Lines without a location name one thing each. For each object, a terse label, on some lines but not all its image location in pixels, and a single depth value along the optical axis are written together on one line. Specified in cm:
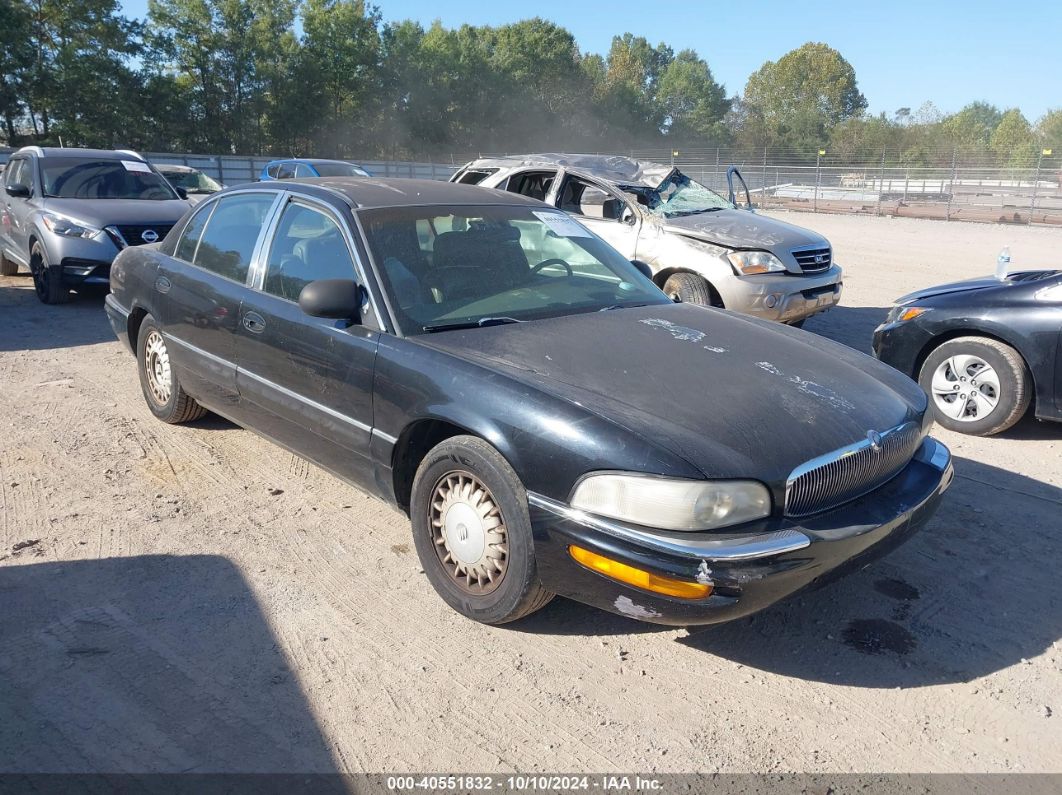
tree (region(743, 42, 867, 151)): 9006
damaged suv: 773
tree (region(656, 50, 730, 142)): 8938
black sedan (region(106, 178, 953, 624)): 278
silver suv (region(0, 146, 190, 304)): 935
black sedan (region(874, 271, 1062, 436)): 526
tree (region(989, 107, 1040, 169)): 3170
